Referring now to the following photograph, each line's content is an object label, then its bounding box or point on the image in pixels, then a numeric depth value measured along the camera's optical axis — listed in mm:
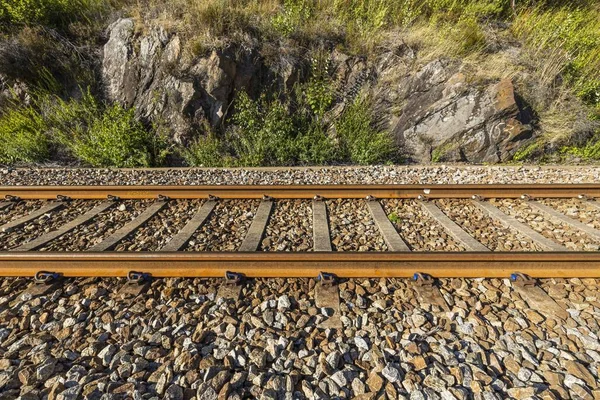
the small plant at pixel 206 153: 6461
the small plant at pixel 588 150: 6414
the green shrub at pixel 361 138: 6430
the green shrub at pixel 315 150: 6453
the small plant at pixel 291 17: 7391
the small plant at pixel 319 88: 6988
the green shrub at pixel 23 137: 6469
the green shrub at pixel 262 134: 6480
